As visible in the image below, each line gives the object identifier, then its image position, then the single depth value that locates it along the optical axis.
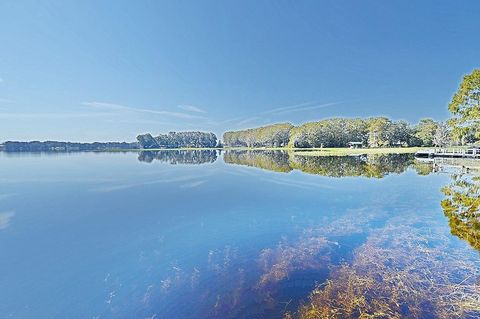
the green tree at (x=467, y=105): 34.03
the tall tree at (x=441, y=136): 71.09
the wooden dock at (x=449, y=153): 36.27
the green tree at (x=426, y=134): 81.69
